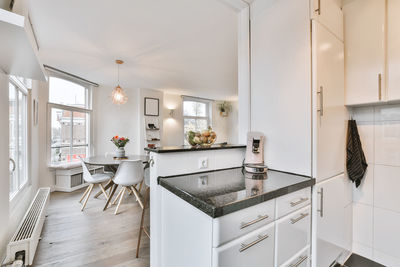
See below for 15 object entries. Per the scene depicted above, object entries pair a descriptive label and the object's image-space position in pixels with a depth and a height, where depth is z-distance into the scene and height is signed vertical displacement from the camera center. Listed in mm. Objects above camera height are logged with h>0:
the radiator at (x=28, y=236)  1523 -964
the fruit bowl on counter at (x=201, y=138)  1557 -46
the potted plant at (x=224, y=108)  6961 +987
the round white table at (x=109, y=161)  2795 -478
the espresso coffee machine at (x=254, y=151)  1500 -161
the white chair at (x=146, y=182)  1671 -517
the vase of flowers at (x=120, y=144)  3384 -225
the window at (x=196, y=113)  6332 +747
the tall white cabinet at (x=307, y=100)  1260 +264
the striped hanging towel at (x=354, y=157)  1569 -222
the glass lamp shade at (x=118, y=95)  3229 +698
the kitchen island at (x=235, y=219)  811 -475
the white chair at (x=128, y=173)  2758 -641
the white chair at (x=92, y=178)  2917 -767
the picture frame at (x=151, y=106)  5191 +802
